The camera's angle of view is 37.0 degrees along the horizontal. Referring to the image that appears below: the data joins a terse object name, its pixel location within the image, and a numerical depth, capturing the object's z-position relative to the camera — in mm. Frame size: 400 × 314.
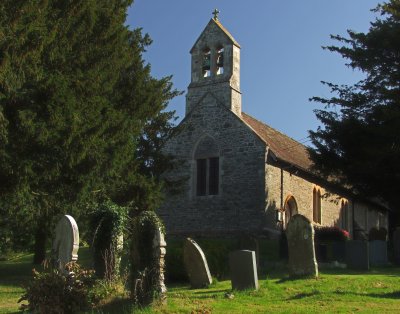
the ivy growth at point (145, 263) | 10695
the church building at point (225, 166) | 27156
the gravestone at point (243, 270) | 12812
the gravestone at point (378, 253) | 19438
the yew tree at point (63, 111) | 15203
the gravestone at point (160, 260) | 10750
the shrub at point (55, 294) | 9523
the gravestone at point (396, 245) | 19397
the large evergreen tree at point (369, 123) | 22922
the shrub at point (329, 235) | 23494
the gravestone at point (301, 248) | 14680
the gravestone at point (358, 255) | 17453
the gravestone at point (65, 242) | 12383
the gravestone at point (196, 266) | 14172
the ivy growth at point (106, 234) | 13977
